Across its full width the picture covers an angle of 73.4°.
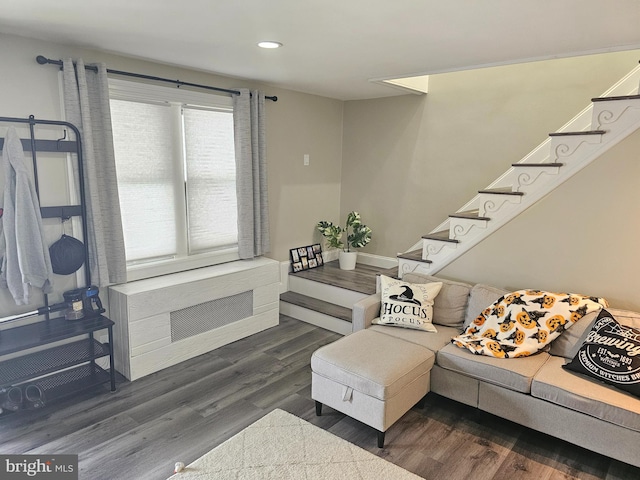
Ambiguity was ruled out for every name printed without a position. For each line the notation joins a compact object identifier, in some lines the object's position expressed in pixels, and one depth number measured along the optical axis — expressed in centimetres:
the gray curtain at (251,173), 402
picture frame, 488
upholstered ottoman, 244
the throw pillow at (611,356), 227
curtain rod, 279
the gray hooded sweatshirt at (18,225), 263
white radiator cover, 321
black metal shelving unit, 268
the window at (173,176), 336
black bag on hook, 291
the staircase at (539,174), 276
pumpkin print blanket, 270
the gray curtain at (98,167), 293
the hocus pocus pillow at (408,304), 313
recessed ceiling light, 277
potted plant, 497
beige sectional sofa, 222
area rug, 223
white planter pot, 500
